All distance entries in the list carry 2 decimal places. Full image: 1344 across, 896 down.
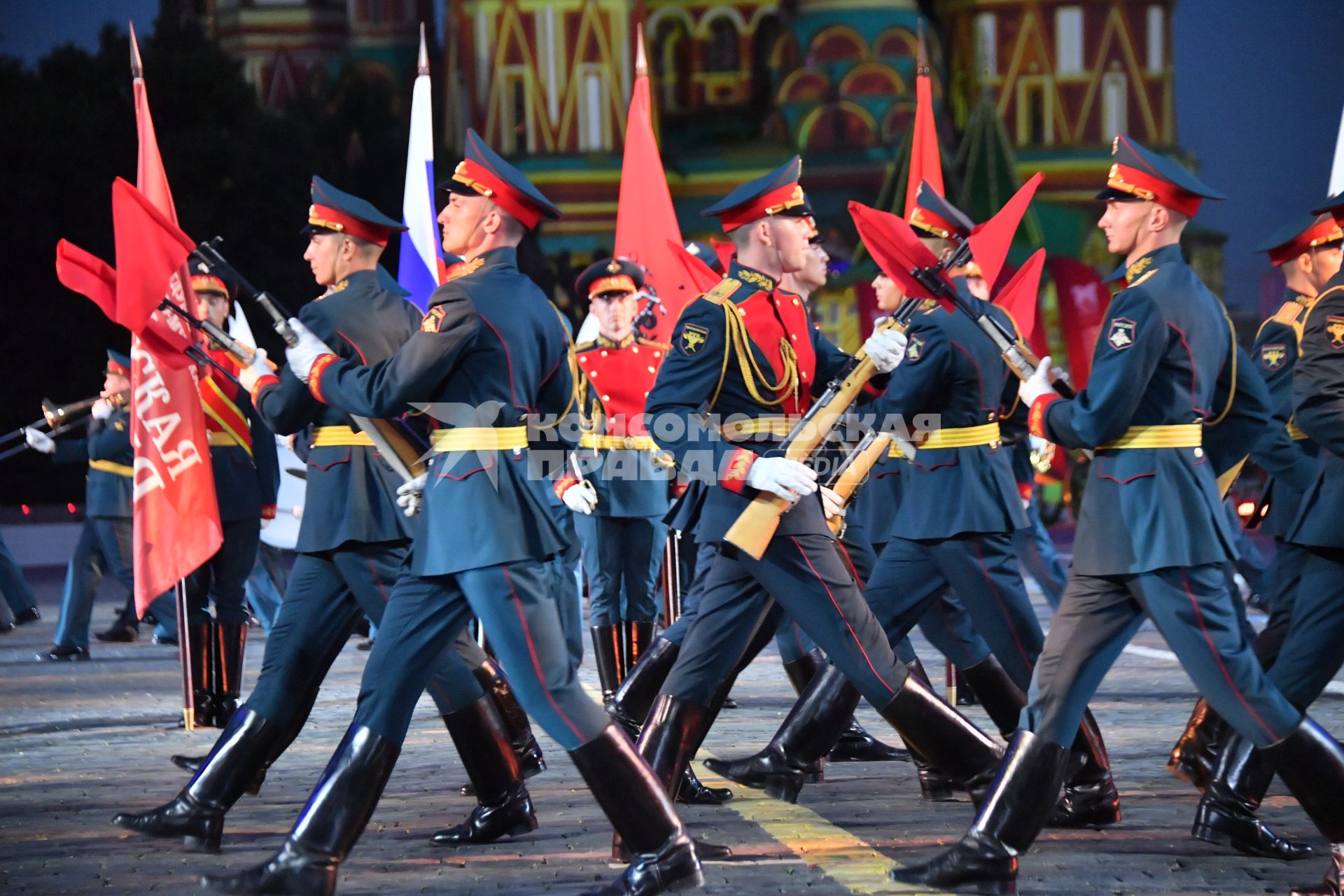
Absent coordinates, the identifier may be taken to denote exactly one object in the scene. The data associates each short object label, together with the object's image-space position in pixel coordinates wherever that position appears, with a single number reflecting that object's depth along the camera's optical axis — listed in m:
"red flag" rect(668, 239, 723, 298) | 17.89
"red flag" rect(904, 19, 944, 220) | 16.64
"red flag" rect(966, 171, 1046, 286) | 13.94
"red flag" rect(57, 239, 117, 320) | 9.98
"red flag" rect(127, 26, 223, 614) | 13.07
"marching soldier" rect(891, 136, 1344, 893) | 8.17
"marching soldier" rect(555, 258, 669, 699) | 14.89
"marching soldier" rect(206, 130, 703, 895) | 8.08
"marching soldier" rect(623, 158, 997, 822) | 8.84
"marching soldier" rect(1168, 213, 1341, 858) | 10.83
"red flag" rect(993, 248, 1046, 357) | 15.44
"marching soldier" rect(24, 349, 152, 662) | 19.81
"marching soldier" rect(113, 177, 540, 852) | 9.59
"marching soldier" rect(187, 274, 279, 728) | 14.27
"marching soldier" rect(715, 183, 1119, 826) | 10.45
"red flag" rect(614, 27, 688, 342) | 18.81
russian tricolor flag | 18.03
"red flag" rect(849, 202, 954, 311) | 9.09
